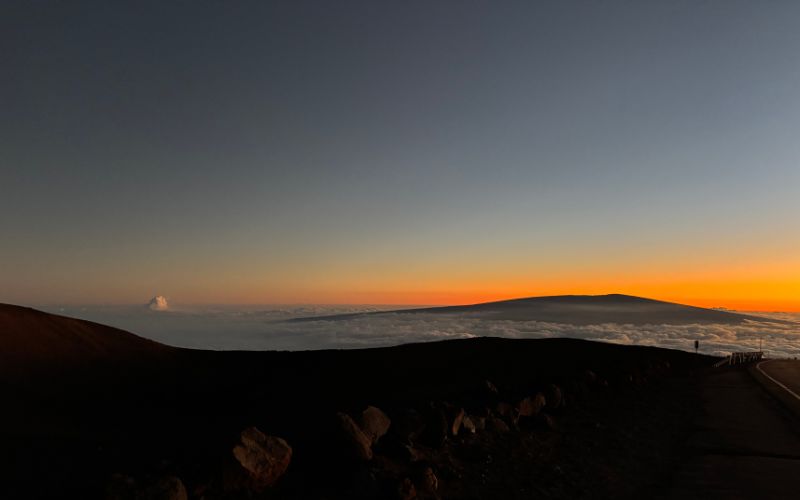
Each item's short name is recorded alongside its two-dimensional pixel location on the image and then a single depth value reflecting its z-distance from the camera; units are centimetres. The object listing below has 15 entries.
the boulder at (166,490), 662
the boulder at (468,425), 1140
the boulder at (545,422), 1349
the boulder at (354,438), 857
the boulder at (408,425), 995
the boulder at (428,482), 816
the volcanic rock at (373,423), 954
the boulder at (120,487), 664
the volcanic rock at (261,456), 740
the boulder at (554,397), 1581
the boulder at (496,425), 1219
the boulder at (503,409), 1308
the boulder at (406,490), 764
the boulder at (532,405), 1399
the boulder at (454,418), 1099
